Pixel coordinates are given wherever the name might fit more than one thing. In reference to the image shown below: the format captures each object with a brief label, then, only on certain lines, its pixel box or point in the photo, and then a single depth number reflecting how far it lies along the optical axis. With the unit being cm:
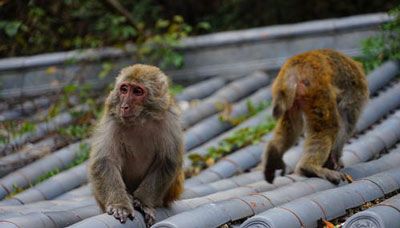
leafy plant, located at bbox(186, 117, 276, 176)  1410
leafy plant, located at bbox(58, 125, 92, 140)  1549
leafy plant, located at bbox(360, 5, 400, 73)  1666
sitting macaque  946
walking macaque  1135
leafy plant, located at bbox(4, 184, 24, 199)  1272
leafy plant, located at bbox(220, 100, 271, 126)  1599
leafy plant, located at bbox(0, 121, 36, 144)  1486
